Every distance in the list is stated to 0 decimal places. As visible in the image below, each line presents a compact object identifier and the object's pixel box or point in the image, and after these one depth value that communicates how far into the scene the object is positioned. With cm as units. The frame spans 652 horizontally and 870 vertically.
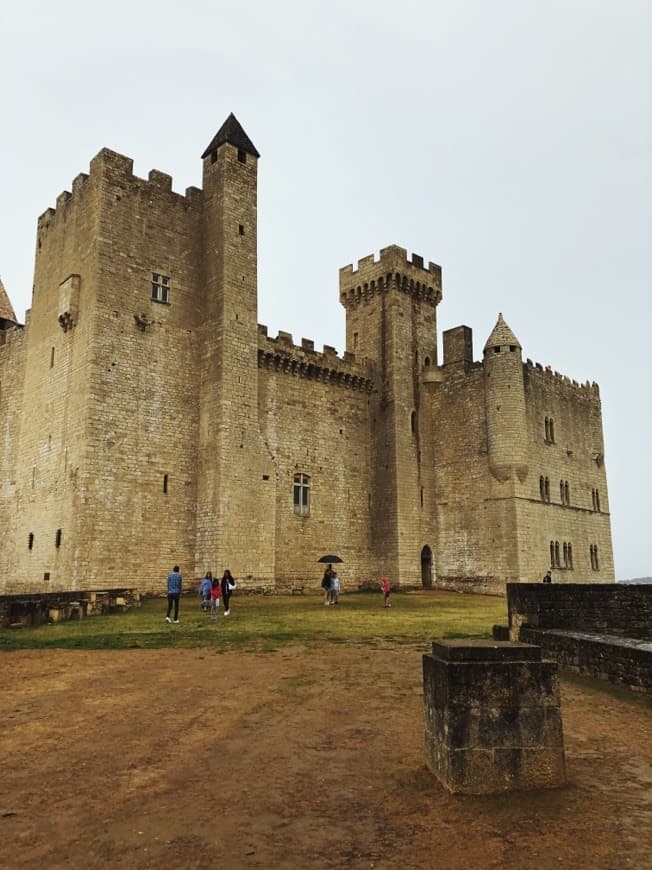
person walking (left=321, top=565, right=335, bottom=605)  2359
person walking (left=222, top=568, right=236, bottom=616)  1903
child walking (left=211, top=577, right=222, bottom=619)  1797
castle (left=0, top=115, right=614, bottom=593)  2528
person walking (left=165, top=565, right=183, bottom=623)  1738
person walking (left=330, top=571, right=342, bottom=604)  2370
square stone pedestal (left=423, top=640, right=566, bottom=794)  553
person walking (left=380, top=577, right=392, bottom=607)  2359
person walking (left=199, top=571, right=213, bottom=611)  1975
